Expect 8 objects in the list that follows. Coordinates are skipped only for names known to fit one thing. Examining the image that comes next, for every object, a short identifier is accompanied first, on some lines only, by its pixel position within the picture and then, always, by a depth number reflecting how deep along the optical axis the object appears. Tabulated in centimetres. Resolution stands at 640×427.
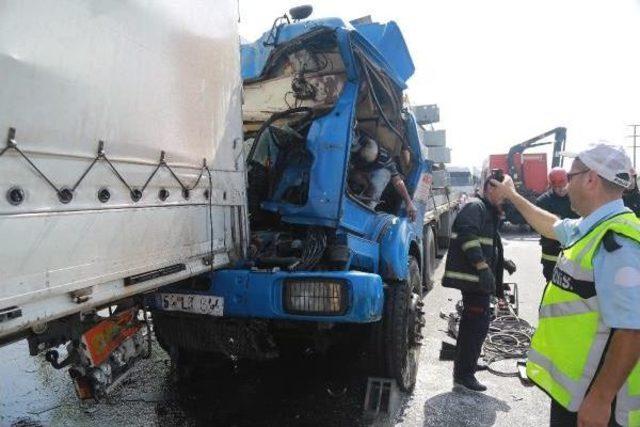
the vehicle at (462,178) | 2130
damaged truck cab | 283
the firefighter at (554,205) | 496
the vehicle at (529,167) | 1717
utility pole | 2754
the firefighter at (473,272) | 362
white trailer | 149
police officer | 157
